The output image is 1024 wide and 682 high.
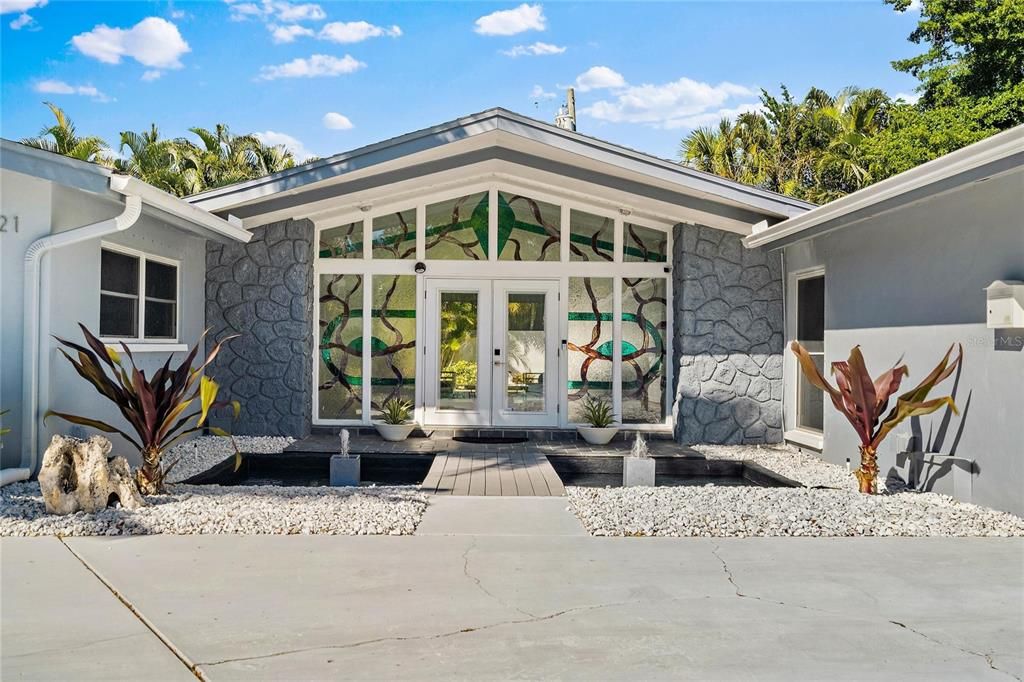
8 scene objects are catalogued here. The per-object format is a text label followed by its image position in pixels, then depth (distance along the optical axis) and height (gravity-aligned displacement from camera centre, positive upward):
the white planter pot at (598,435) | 8.91 -1.04
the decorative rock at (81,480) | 4.82 -0.91
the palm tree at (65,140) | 19.69 +5.58
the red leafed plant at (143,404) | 5.48 -0.45
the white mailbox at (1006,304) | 4.84 +0.33
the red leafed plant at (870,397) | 5.63 -0.37
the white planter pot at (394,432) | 9.03 -1.04
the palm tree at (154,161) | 19.89 +5.24
